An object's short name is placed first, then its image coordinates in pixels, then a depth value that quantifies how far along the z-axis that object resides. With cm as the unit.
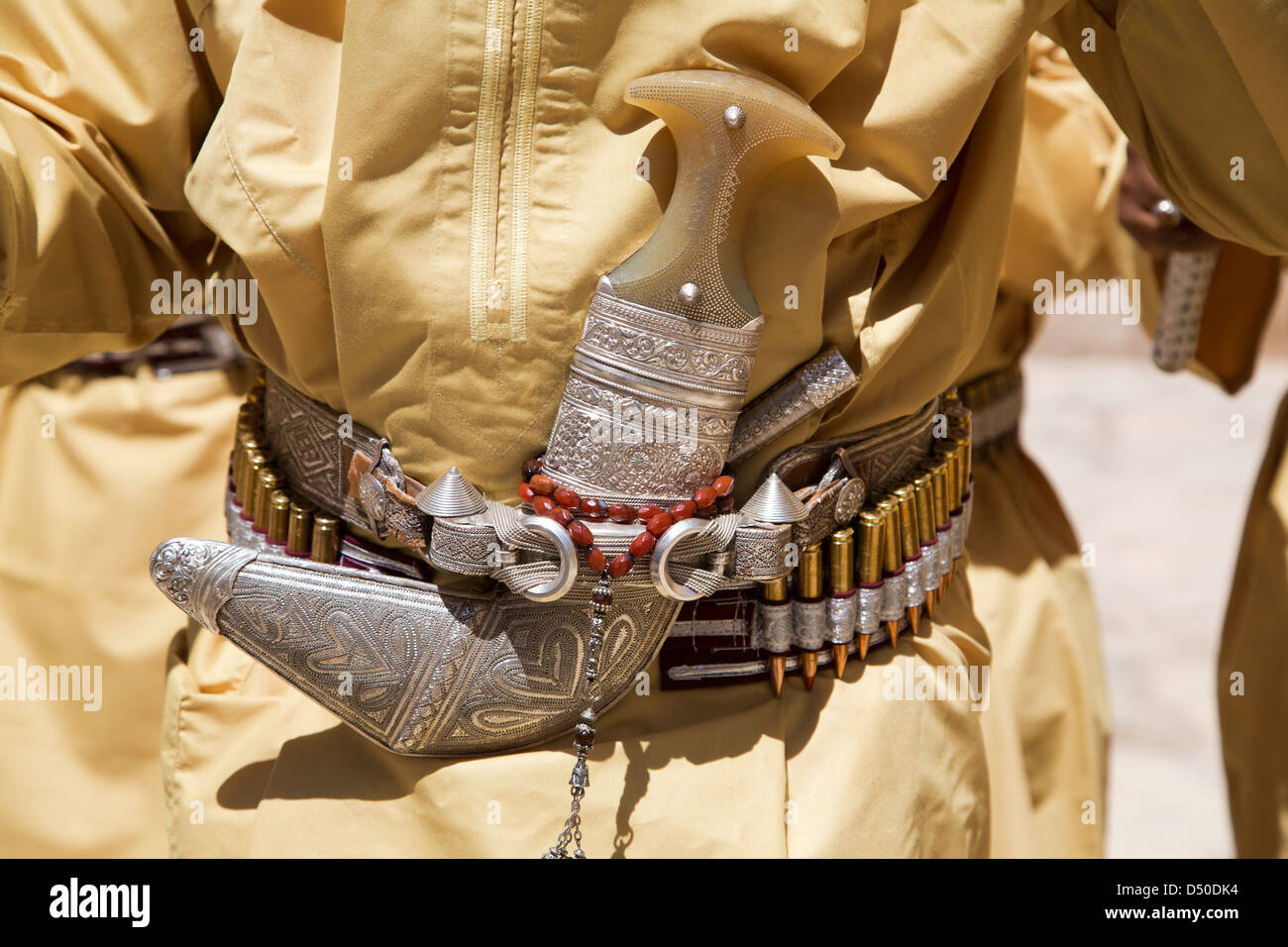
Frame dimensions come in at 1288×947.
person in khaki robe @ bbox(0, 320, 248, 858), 178
